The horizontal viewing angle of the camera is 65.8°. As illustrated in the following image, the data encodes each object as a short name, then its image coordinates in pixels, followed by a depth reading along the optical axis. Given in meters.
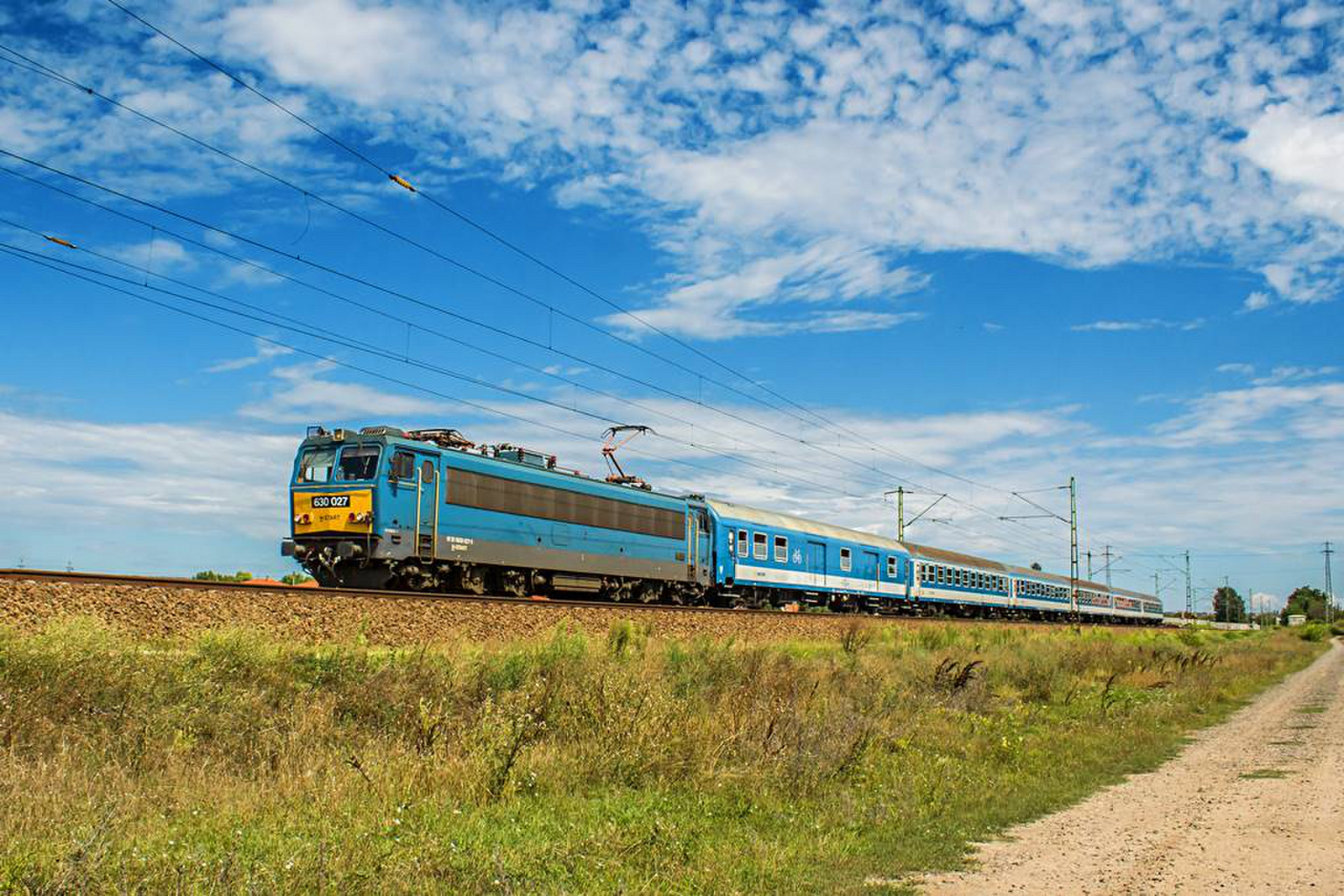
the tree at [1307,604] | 176.12
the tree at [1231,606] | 178.88
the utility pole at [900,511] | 58.03
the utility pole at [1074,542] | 50.47
